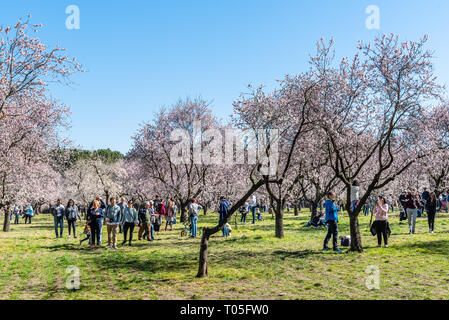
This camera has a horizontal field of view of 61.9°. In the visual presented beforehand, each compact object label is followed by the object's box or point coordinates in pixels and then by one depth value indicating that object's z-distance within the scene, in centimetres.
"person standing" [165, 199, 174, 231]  2509
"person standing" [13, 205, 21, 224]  3886
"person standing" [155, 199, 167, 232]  2225
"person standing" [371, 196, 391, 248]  1451
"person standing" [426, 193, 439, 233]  1878
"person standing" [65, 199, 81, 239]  2097
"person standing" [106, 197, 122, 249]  1593
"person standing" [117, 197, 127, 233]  1661
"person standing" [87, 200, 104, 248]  1634
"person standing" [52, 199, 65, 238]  2188
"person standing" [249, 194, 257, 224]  3000
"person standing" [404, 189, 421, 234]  1864
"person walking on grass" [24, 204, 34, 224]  3794
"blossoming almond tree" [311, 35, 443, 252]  1259
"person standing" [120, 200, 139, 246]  1656
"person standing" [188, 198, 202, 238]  1934
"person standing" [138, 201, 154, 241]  1783
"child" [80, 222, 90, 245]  1733
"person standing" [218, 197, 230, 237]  1947
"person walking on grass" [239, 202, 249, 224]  3031
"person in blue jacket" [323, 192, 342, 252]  1359
